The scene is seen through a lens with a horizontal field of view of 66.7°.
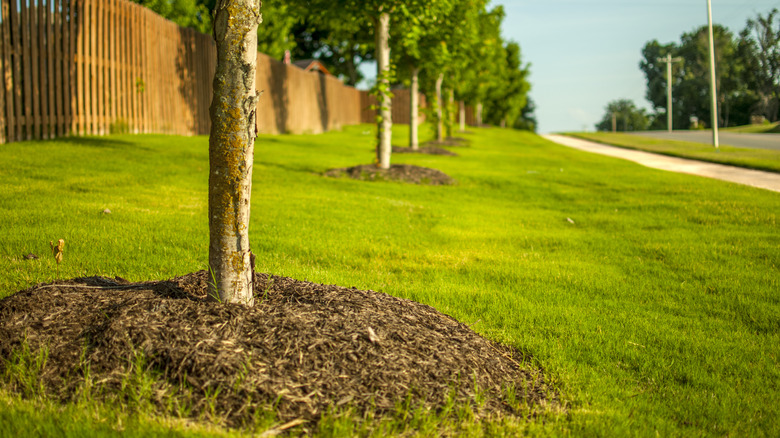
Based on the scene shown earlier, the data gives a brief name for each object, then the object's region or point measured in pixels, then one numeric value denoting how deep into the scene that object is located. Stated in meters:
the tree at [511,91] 58.29
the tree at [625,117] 109.69
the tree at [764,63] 67.44
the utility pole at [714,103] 22.16
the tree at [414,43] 11.28
